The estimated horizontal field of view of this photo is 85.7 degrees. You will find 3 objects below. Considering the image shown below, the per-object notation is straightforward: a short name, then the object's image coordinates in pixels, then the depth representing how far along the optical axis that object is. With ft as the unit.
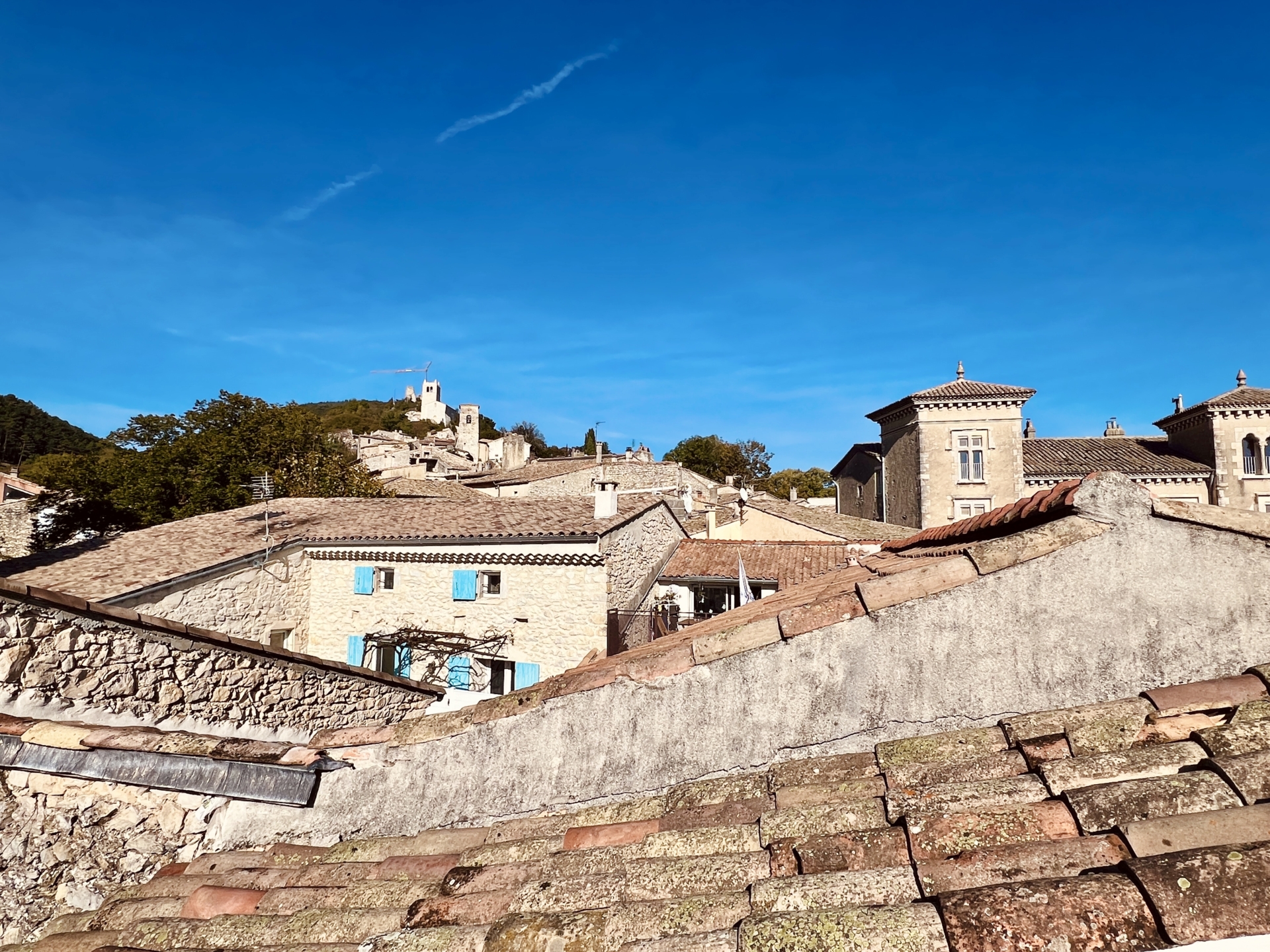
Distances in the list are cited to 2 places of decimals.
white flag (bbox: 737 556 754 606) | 54.44
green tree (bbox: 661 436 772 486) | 210.38
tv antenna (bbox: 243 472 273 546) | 60.75
